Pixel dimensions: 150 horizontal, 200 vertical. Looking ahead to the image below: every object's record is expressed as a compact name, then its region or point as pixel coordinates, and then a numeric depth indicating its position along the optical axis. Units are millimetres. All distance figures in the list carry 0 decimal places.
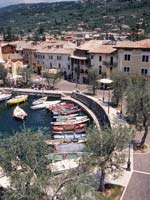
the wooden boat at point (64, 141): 50100
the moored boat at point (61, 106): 70169
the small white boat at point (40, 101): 74438
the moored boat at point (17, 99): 75438
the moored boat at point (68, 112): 67106
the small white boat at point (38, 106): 72250
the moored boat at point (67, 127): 58531
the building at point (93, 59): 82812
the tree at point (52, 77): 82562
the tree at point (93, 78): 75375
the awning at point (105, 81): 74362
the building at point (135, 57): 74938
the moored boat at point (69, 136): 53969
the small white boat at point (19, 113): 66362
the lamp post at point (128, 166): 37938
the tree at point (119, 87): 64125
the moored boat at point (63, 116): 64438
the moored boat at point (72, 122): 60656
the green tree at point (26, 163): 25797
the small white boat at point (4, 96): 78688
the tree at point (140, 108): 42938
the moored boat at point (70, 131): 57075
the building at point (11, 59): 93812
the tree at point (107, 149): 33062
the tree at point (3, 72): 86312
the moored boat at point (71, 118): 63188
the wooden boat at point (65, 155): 41881
